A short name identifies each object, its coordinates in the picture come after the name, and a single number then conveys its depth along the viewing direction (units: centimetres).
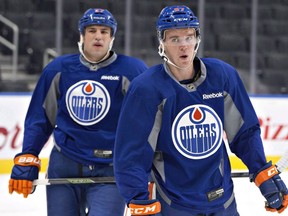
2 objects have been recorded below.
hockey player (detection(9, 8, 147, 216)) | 1540
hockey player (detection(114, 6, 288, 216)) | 1426
